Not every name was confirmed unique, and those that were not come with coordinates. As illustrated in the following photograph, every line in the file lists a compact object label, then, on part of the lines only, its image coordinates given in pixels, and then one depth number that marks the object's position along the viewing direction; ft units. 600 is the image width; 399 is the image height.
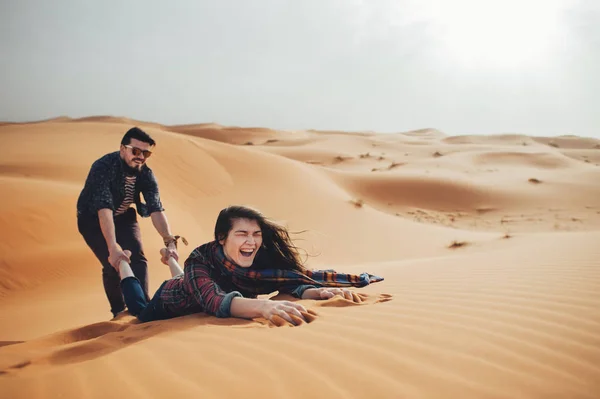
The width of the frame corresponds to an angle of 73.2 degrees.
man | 12.08
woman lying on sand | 8.91
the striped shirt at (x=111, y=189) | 12.09
